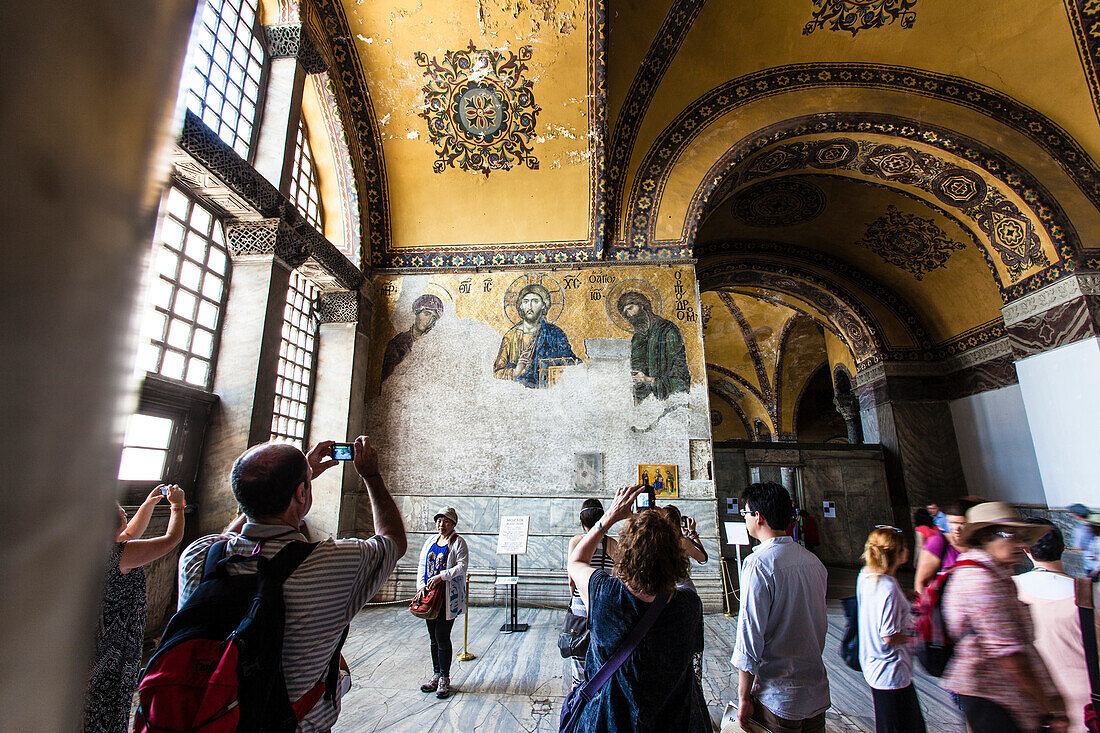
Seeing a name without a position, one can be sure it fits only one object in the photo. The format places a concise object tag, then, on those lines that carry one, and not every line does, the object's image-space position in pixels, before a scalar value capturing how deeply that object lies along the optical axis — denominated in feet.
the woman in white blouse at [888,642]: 8.77
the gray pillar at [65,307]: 0.68
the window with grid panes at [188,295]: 17.57
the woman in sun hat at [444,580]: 14.69
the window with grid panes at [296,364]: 24.86
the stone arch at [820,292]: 44.24
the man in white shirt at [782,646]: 7.91
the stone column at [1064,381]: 25.91
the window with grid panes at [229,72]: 18.76
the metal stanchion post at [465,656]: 17.67
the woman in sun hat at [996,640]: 6.60
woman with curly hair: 6.40
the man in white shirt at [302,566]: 5.05
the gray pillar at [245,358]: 18.67
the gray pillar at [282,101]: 21.49
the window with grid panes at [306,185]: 26.36
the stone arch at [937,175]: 28.76
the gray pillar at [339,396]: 26.30
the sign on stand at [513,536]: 20.76
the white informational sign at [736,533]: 25.07
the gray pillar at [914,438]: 40.01
